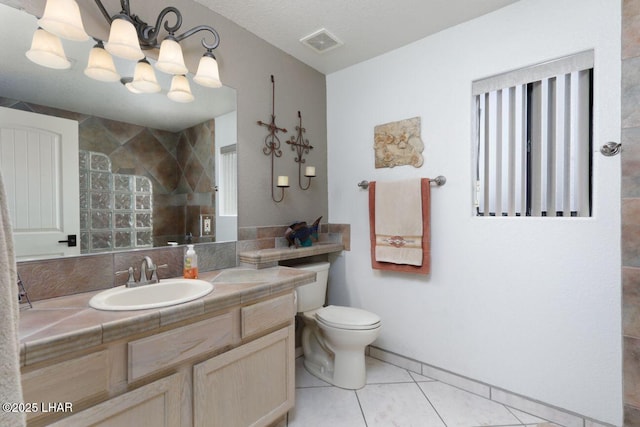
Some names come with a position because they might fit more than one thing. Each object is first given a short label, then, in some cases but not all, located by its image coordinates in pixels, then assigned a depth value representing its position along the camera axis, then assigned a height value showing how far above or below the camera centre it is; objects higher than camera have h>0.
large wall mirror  1.17 +0.32
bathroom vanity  0.83 -0.52
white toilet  1.87 -0.84
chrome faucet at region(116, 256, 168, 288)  1.36 -0.30
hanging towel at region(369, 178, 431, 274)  2.03 -0.11
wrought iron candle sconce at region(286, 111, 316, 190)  2.32 +0.51
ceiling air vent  2.02 +1.22
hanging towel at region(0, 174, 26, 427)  0.37 -0.16
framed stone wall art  2.11 +0.50
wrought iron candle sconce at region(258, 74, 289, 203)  2.11 +0.50
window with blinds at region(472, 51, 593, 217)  1.58 +0.41
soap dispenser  1.53 -0.29
